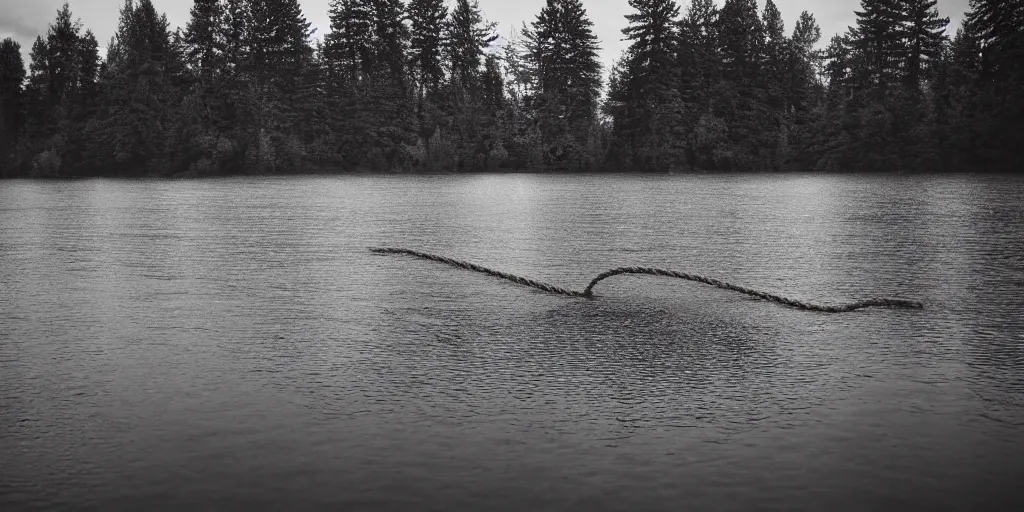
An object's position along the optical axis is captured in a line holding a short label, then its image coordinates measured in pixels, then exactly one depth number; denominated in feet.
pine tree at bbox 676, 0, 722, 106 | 243.60
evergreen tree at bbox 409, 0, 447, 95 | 256.52
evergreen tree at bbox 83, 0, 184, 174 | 249.96
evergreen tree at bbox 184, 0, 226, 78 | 242.17
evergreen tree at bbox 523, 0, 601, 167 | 244.01
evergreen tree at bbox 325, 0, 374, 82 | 256.11
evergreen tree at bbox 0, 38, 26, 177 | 266.57
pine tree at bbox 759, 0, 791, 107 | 244.42
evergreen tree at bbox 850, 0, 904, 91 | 214.90
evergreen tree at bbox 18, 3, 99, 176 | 261.03
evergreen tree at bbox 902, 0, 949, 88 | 211.41
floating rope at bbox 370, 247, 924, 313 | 24.28
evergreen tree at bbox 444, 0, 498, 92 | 260.62
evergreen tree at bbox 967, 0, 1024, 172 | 173.78
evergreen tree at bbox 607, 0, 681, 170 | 234.79
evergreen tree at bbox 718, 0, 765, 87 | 243.60
